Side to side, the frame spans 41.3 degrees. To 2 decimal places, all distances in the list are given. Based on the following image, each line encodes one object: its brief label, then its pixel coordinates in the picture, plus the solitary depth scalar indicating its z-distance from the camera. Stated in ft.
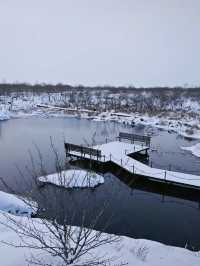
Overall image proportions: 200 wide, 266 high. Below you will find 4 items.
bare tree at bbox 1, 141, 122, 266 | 16.71
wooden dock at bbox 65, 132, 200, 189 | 50.39
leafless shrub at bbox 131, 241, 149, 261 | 21.27
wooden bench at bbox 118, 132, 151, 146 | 75.82
